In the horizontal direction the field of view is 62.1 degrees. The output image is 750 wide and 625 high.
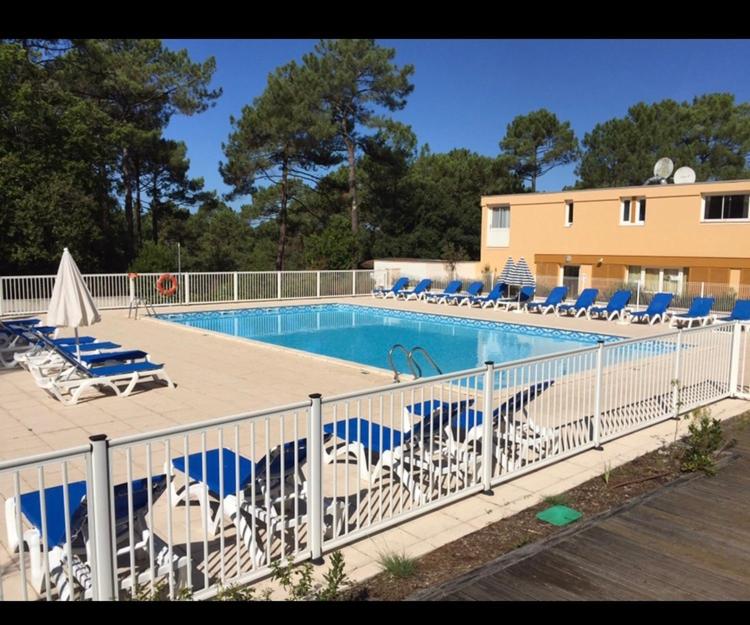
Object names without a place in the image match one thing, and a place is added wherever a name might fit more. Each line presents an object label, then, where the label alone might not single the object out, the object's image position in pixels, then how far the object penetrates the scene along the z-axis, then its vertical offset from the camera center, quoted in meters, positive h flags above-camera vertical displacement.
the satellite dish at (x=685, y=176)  24.41 +3.00
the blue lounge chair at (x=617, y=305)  18.22 -1.53
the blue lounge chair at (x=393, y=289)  24.23 -1.49
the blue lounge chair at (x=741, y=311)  16.75 -1.55
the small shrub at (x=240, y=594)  2.97 -1.72
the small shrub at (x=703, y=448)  5.34 -1.71
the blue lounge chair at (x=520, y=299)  20.98 -1.62
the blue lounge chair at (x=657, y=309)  17.55 -1.58
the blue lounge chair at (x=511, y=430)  5.11 -1.52
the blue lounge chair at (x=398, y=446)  4.65 -1.54
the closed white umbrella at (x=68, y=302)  8.77 -0.74
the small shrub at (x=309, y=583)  3.15 -1.73
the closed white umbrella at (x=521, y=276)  21.52 -0.83
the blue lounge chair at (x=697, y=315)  16.84 -1.68
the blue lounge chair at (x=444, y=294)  22.89 -1.56
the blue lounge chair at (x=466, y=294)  22.50 -1.55
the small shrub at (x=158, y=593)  2.90 -1.69
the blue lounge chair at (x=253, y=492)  3.69 -1.60
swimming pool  14.12 -2.22
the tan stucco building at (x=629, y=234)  21.89 +0.75
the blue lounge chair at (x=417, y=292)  23.67 -1.53
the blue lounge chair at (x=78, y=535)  3.37 -1.62
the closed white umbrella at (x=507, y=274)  21.98 -0.77
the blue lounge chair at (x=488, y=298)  21.41 -1.61
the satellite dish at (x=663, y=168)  27.03 +3.67
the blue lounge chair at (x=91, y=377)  8.11 -1.72
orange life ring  19.42 -1.09
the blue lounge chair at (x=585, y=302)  19.19 -1.52
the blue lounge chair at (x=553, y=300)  20.09 -1.54
